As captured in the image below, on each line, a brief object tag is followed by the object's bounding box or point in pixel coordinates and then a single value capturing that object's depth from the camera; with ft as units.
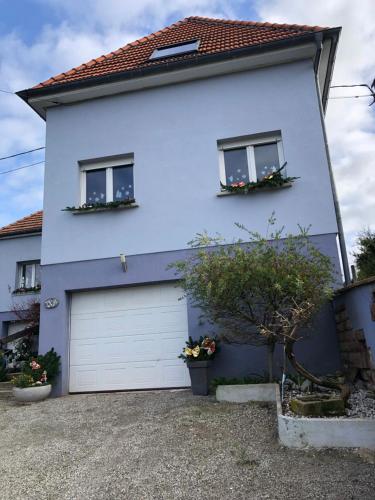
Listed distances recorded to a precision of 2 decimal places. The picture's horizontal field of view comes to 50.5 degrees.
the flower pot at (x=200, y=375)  20.45
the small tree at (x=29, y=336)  32.22
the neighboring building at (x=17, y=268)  38.55
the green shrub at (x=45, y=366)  22.77
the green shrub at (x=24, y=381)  22.31
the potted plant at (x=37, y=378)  22.17
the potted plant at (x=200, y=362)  20.52
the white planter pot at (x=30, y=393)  22.11
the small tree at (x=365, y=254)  27.63
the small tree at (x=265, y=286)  16.24
